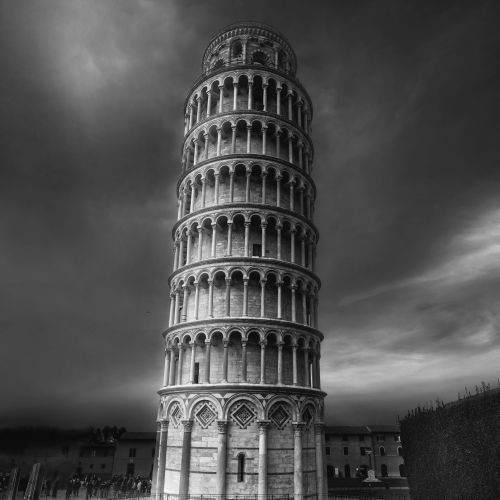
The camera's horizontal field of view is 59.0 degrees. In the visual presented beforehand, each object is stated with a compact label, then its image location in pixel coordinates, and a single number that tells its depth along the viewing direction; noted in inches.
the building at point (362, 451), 2736.2
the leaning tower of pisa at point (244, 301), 1053.2
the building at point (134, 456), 2415.1
